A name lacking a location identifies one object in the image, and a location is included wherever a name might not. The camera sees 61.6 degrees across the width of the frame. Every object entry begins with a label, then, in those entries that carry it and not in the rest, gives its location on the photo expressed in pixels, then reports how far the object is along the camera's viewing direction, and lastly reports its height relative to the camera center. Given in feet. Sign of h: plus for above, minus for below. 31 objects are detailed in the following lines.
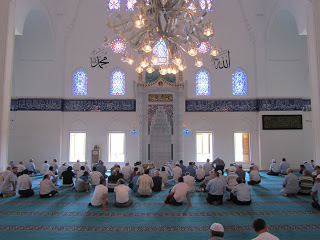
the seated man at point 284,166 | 24.18 -2.08
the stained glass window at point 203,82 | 29.89 +6.75
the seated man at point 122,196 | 13.23 -2.61
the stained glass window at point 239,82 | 29.96 +6.77
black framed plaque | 28.96 +2.26
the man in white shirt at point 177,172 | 19.77 -2.14
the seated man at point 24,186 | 15.11 -2.42
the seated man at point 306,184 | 15.70 -2.39
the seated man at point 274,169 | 24.68 -2.41
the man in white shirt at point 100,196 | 12.96 -2.57
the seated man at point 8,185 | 15.26 -2.41
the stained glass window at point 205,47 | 28.91 +10.47
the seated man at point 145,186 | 15.38 -2.47
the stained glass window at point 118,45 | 30.27 +11.01
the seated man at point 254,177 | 19.42 -2.47
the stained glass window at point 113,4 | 30.14 +15.56
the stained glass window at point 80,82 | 29.73 +6.72
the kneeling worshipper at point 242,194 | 13.55 -2.58
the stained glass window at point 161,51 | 29.68 +10.17
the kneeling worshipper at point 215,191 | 13.62 -2.44
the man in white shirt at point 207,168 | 22.11 -2.06
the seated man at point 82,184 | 16.84 -2.58
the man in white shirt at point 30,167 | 24.56 -2.20
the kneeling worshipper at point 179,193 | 13.42 -2.51
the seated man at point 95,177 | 17.89 -2.30
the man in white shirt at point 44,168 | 23.76 -2.23
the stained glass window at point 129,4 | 30.14 +15.52
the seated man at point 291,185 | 15.26 -2.39
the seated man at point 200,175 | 20.59 -2.46
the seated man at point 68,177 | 18.66 -2.37
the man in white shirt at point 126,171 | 21.65 -2.28
